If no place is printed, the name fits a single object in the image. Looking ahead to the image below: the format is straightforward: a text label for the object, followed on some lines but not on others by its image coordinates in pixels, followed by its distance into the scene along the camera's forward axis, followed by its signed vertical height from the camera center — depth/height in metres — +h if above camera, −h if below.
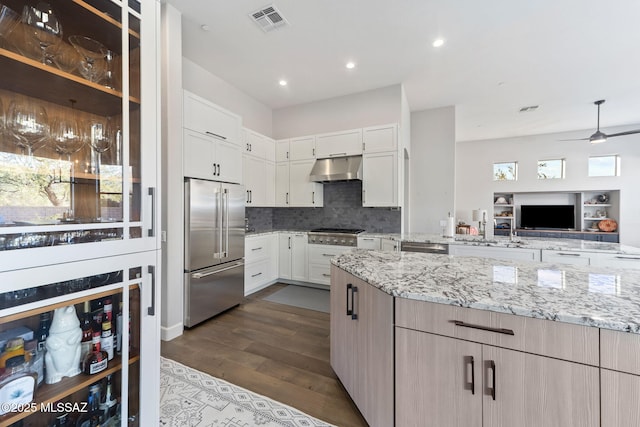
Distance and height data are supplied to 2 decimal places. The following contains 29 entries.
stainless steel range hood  4.01 +0.70
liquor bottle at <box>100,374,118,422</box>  1.22 -0.92
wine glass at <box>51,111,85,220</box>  1.20 +0.37
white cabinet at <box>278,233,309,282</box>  4.23 -0.75
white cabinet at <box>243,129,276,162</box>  3.88 +1.09
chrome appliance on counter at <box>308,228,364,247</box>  3.91 -0.39
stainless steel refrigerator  2.67 -0.41
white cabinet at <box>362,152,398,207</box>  3.84 +0.51
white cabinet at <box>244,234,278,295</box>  3.70 -0.78
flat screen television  7.14 -0.13
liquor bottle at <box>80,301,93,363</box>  1.15 -0.55
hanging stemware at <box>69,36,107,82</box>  1.30 +0.81
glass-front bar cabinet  0.99 +0.02
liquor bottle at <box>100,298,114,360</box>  1.20 -0.56
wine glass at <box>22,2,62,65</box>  1.12 +0.85
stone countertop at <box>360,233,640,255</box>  2.64 -0.37
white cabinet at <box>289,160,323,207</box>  4.37 +0.46
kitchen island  0.89 -0.55
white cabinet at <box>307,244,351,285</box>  4.04 -0.80
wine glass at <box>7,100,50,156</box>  1.07 +0.39
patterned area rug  1.54 -1.26
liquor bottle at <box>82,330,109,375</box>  1.14 -0.67
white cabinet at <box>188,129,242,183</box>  2.68 +0.63
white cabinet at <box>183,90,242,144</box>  2.70 +1.09
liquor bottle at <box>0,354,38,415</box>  0.94 -0.65
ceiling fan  4.64 +1.37
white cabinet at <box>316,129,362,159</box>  4.04 +1.12
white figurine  1.06 -0.57
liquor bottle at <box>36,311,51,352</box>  1.05 -0.49
